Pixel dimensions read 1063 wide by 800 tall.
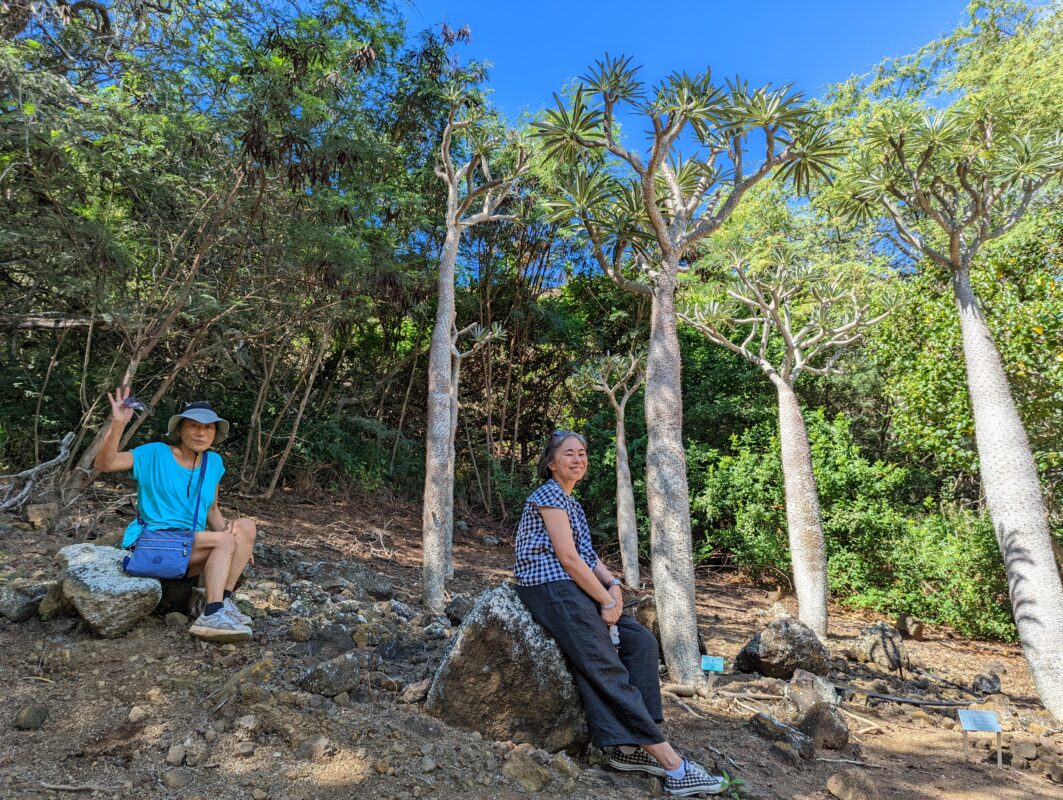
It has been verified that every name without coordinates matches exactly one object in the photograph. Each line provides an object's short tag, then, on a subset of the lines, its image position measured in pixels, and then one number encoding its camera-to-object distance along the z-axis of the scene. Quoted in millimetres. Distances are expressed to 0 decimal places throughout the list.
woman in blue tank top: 3072
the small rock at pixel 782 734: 3408
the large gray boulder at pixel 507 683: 2773
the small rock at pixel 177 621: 3250
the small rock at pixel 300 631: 3459
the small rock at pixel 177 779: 2211
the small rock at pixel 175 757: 2320
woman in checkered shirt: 2639
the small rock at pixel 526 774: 2490
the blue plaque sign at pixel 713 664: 3930
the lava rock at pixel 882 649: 6531
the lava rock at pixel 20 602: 3215
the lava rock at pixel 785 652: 5141
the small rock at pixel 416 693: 2941
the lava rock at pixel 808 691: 4316
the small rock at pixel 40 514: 5301
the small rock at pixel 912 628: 9086
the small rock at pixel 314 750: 2420
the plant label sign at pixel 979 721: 3523
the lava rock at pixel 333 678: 2871
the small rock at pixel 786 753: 3283
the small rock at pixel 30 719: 2443
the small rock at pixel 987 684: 6188
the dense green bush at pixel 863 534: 8898
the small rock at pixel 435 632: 4224
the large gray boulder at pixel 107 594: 3027
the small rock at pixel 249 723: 2502
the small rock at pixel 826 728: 3646
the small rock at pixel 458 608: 4978
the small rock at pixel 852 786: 2883
